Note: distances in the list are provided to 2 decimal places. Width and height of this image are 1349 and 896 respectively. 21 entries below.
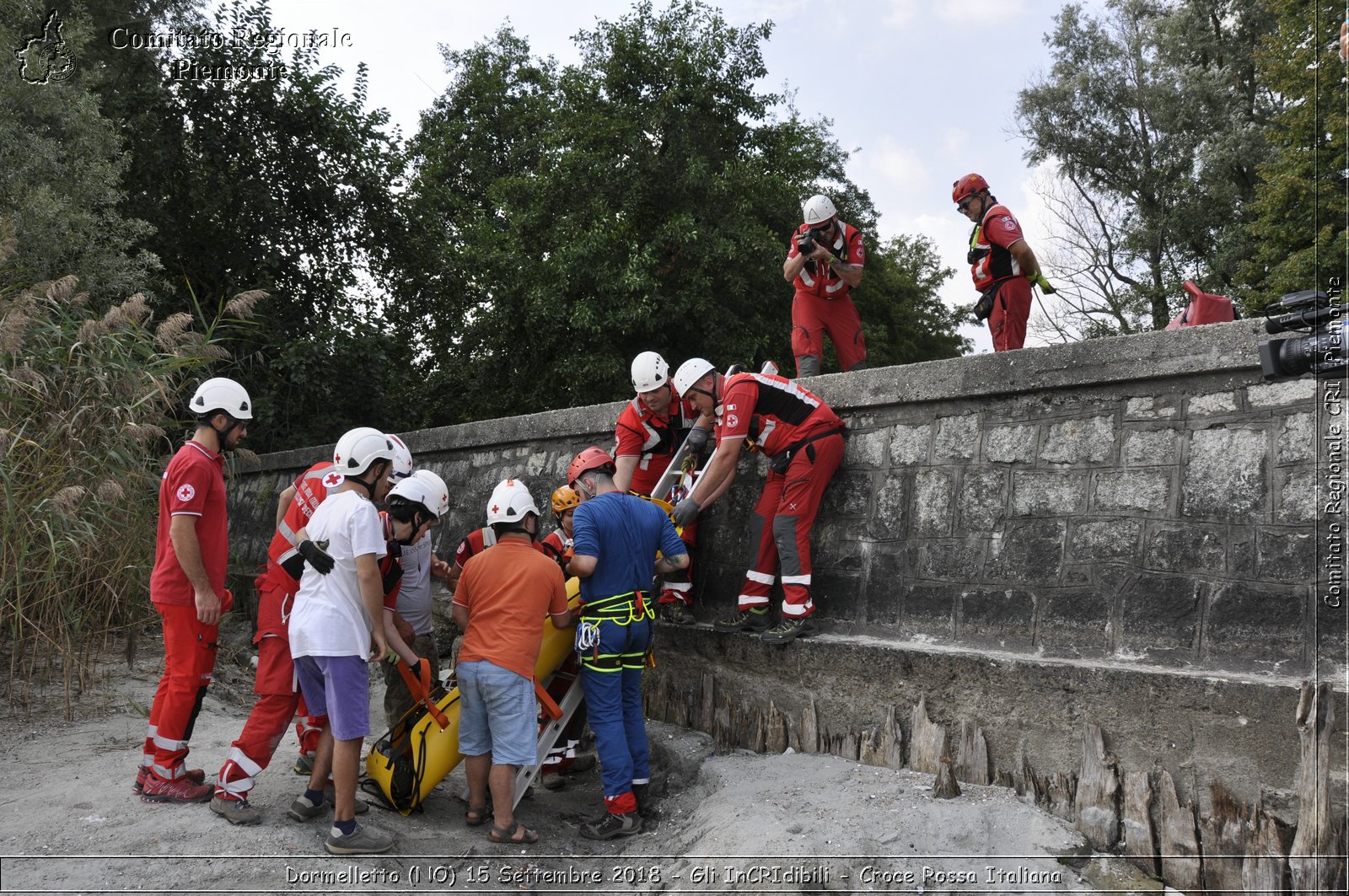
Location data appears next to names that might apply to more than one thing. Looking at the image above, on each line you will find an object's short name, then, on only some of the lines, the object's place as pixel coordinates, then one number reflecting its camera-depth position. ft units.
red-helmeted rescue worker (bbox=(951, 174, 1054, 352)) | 21.17
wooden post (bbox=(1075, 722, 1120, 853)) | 13.35
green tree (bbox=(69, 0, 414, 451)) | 40.16
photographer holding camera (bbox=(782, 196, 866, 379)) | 23.04
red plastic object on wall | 18.01
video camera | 11.01
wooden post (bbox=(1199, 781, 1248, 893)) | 12.25
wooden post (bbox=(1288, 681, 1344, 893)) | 11.60
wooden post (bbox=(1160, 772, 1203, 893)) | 12.50
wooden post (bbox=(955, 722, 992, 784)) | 14.93
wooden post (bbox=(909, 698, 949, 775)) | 15.35
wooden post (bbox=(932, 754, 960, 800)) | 14.66
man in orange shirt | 15.71
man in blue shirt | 16.39
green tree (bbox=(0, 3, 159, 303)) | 32.73
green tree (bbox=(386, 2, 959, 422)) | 49.49
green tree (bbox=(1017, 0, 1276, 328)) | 68.03
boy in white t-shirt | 14.37
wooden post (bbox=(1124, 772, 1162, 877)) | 12.87
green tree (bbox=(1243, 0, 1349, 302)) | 52.49
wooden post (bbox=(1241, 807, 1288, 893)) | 11.93
